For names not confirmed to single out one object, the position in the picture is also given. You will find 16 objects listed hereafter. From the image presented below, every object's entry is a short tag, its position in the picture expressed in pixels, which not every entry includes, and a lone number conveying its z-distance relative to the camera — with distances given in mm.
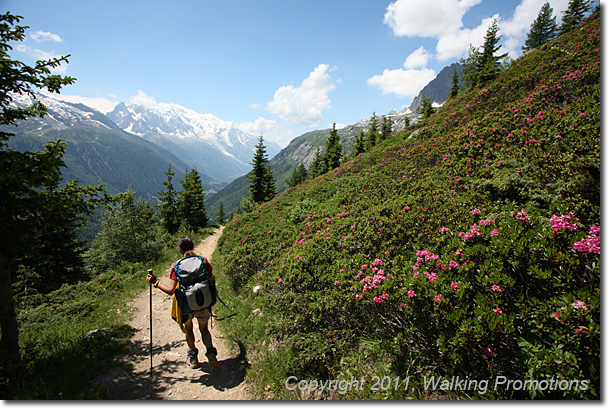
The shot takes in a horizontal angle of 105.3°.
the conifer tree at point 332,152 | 38281
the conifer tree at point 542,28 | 44625
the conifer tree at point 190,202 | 29703
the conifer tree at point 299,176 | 56556
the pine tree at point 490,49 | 30344
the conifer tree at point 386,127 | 43597
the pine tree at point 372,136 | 38731
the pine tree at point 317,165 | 42612
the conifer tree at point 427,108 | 40328
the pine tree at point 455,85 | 44647
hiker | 4188
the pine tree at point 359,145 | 38634
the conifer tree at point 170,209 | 29906
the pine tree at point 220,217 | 64600
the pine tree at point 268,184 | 34750
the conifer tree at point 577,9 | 34438
